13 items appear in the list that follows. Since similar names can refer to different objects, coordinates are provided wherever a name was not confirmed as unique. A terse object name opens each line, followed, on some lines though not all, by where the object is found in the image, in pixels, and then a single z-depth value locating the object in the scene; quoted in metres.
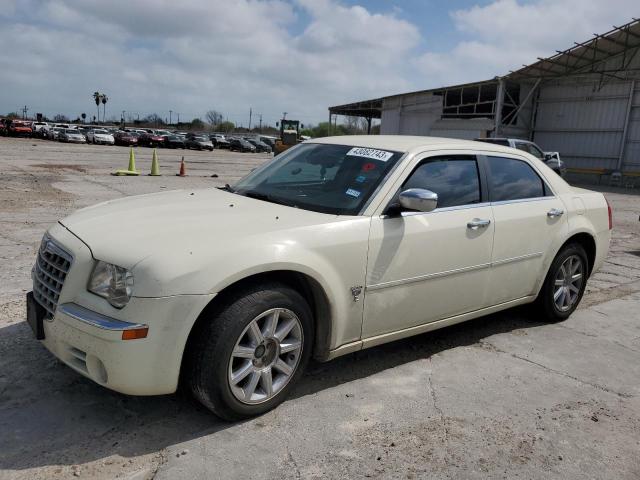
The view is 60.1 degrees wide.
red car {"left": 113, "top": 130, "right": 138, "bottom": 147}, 48.72
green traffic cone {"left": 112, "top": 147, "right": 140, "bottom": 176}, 17.95
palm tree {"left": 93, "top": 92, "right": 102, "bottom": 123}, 101.19
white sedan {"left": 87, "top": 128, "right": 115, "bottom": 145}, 48.22
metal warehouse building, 26.94
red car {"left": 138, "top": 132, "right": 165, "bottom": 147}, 49.65
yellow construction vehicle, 37.15
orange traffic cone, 19.24
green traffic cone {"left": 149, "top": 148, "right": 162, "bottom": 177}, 18.33
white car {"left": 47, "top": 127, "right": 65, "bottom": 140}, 49.52
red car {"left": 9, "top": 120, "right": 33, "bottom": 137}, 51.91
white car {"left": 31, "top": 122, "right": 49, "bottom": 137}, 53.01
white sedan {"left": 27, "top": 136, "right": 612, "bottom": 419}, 2.78
